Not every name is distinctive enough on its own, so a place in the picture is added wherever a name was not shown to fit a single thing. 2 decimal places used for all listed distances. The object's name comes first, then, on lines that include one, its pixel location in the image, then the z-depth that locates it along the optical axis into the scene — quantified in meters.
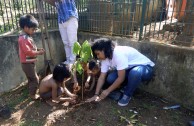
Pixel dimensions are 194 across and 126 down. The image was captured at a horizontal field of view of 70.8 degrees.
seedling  2.01
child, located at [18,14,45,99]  2.14
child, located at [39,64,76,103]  2.07
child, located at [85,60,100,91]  2.30
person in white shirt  2.10
